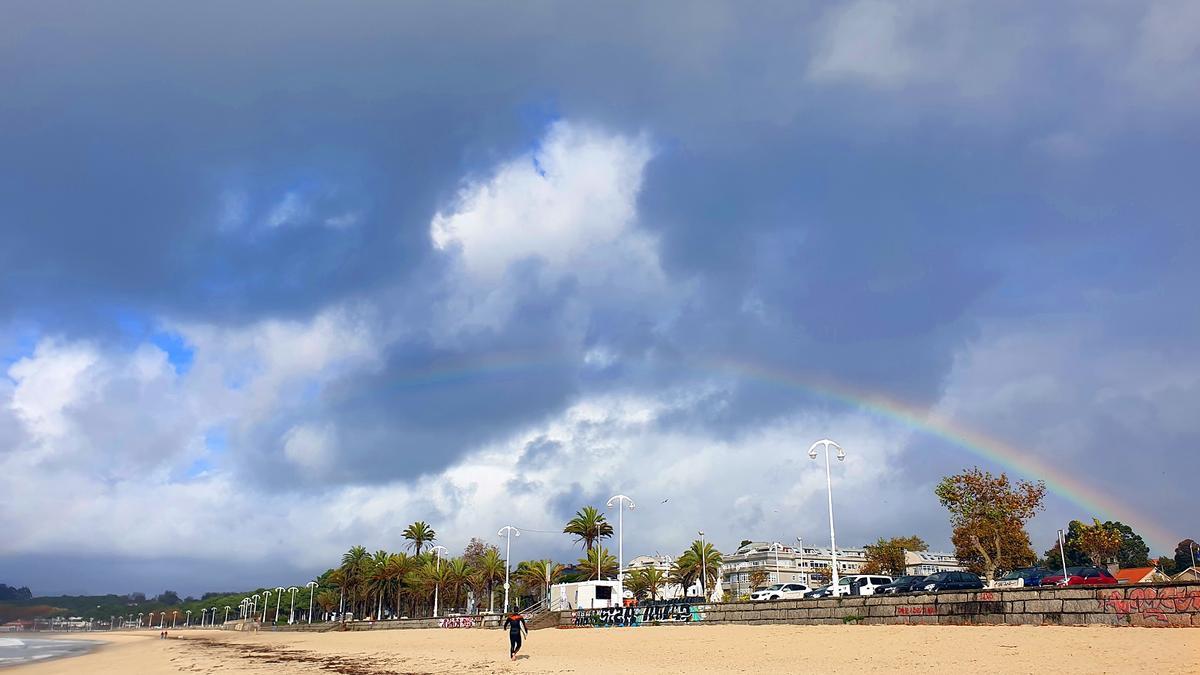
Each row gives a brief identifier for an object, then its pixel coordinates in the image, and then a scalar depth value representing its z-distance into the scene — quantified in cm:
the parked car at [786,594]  4555
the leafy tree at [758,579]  12280
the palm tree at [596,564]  8456
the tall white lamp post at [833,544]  3630
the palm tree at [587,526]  8225
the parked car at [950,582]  3705
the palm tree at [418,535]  11050
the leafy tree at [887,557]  9912
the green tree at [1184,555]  11007
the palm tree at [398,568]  10306
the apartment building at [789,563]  14075
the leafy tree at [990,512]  5522
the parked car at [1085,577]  3506
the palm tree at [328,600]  15112
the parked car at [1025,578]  3972
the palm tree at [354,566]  12000
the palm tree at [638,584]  9254
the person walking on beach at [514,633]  2823
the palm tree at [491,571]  9144
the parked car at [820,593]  4603
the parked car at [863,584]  4216
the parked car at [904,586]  3853
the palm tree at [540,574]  8206
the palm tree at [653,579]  8696
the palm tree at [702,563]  8069
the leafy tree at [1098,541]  8388
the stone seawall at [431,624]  6069
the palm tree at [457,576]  9069
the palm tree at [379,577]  10488
